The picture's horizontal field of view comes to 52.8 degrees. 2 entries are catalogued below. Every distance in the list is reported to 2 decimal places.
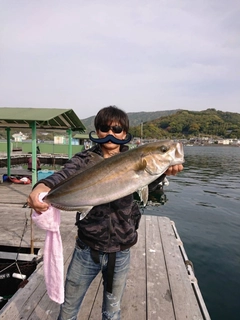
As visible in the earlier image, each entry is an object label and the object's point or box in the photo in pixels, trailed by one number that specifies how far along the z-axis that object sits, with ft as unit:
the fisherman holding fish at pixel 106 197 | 7.18
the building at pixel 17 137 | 182.50
